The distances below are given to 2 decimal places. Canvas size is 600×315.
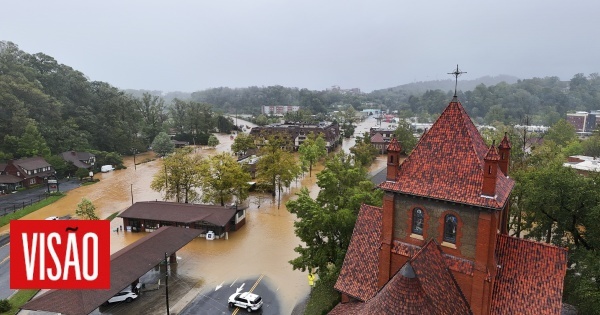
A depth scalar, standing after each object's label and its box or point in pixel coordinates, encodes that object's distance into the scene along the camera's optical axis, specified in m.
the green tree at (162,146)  92.44
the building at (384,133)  101.76
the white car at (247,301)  27.77
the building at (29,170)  60.75
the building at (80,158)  71.69
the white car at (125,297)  28.25
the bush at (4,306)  26.72
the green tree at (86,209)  41.00
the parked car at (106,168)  75.50
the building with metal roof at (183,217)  41.88
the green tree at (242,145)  88.96
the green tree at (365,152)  72.69
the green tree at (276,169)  54.09
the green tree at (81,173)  66.81
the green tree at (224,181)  48.34
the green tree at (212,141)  105.12
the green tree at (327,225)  27.45
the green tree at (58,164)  67.06
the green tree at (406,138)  84.69
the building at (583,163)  55.13
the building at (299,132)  99.62
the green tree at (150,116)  105.62
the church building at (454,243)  15.70
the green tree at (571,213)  23.20
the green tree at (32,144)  67.62
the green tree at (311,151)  68.56
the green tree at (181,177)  50.06
